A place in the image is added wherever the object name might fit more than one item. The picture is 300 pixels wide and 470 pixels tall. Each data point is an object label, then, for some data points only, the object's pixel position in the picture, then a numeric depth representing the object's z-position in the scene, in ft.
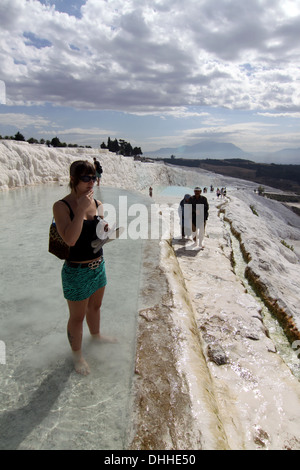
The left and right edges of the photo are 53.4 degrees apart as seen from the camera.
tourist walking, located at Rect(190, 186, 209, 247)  24.50
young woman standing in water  7.21
